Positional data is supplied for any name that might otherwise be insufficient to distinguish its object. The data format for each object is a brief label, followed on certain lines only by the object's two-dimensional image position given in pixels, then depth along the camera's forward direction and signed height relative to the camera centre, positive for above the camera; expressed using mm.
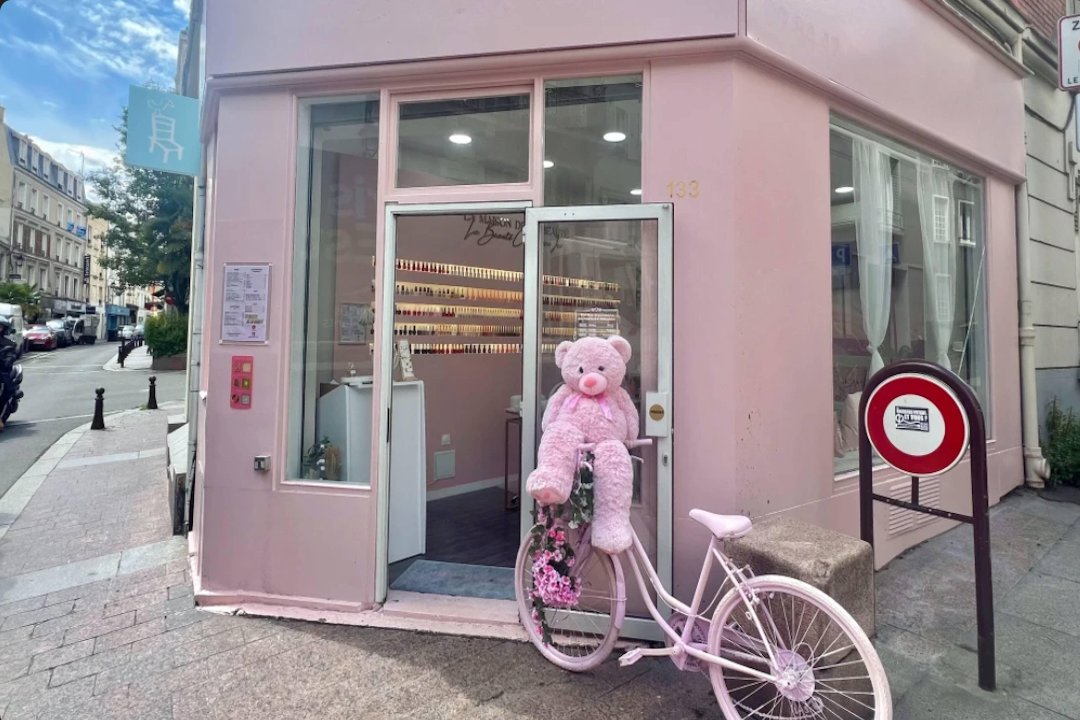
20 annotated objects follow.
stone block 2293 -797
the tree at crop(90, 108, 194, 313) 18328 +5252
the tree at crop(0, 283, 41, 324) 30828 +4405
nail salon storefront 3064 +846
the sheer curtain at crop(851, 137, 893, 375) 4129 +1185
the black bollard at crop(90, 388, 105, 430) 9711 -751
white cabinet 3697 -502
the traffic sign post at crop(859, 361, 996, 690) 2529 -266
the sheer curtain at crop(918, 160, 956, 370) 4707 +1189
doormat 3490 -1385
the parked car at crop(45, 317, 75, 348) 30816 +2425
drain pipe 5320 +153
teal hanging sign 4246 +1984
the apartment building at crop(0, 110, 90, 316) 41031 +12579
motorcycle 9445 -123
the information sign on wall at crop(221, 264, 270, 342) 3363 +457
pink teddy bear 2553 -268
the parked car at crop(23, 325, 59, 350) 26519 +1783
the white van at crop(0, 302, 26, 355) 17522 +2120
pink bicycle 2078 -1096
